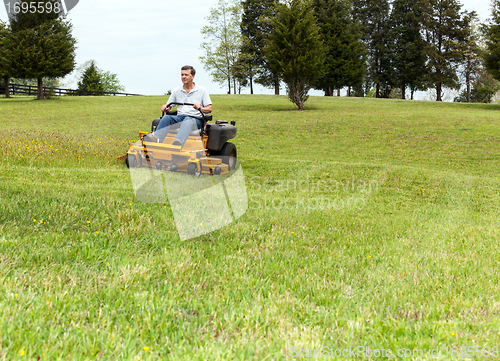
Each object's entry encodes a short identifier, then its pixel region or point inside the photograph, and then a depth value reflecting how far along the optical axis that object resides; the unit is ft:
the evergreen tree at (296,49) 94.22
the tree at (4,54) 103.91
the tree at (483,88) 151.33
